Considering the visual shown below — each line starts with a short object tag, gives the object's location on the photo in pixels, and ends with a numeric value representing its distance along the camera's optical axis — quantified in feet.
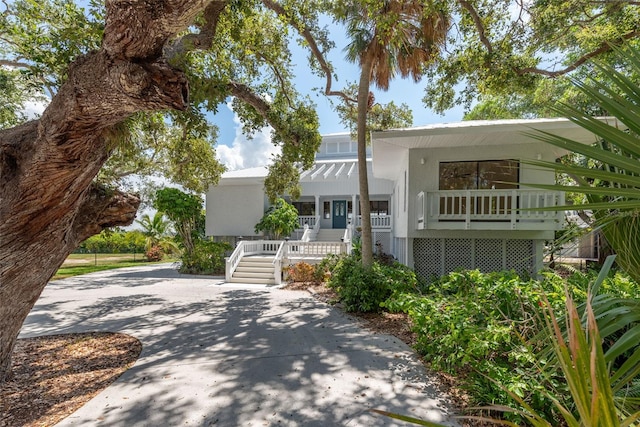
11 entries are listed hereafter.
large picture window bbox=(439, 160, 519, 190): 32.12
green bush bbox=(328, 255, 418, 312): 25.54
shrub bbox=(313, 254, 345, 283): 39.27
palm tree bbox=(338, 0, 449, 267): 27.84
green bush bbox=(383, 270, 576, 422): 10.67
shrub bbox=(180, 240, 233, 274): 49.29
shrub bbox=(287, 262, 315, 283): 40.70
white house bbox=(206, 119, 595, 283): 28.04
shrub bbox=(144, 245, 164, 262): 73.41
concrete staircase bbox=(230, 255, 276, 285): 41.47
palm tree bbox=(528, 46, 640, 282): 3.86
